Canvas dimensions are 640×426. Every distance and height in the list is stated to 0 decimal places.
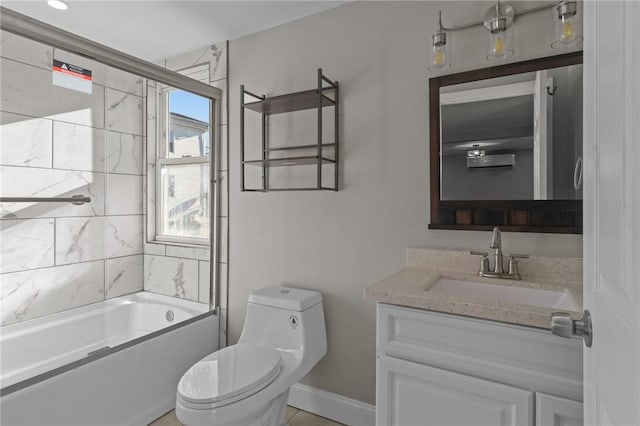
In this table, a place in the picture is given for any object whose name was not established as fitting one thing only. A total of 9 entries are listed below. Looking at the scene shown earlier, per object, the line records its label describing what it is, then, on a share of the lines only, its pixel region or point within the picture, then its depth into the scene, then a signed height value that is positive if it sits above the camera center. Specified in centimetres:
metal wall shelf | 188 +51
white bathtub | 151 -72
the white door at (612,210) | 45 +1
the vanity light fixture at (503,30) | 139 +77
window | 243 +29
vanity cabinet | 105 -51
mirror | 146 +29
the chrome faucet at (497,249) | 150 -15
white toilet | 138 -69
